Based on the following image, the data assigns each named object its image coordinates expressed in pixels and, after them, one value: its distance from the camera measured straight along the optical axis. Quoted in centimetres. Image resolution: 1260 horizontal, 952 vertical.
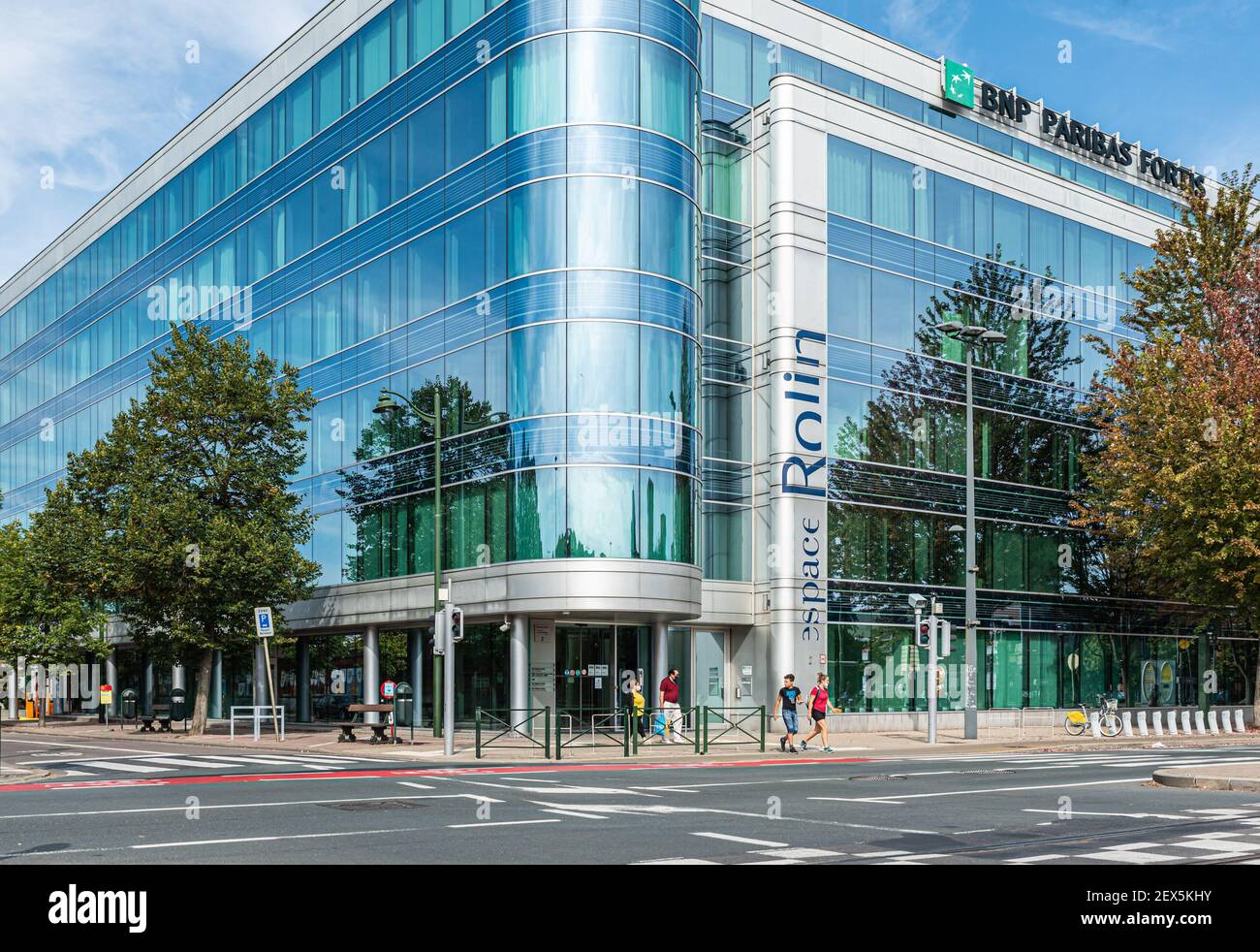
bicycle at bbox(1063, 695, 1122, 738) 3794
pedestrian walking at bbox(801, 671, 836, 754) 2964
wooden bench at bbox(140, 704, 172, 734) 3991
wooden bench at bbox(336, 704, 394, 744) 3241
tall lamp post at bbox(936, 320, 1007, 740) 3366
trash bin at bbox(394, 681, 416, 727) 3650
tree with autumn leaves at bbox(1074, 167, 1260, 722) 3881
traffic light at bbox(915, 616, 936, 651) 3297
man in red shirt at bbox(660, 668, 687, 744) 3172
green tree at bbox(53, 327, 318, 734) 3684
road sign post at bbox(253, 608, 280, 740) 3375
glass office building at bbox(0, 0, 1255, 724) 3419
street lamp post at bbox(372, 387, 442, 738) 2961
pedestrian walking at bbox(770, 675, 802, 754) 2967
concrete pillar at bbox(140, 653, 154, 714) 5861
